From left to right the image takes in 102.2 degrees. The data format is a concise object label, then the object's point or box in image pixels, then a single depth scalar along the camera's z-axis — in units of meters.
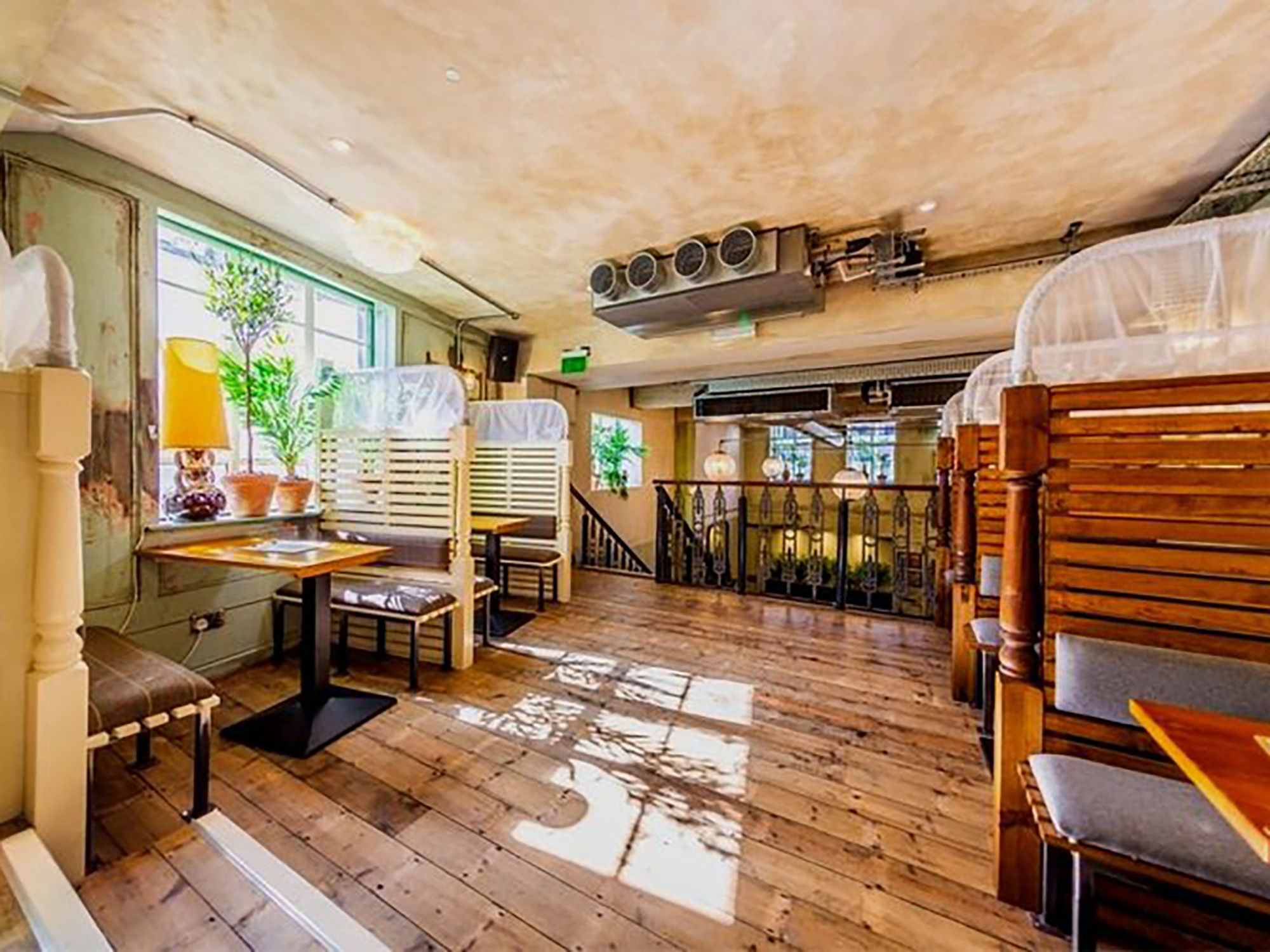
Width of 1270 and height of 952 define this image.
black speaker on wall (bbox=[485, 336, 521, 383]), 5.45
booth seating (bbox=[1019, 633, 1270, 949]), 1.01
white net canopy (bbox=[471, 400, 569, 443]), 4.62
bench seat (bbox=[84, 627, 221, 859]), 1.57
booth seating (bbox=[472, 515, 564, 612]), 4.36
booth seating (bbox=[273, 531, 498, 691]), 2.84
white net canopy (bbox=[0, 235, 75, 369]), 1.47
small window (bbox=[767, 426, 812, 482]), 11.95
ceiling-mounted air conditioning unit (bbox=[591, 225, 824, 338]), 3.18
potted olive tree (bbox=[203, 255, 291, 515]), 3.00
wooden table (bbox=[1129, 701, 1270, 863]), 0.80
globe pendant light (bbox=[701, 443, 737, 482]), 7.26
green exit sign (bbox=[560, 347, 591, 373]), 5.17
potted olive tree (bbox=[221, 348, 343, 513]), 3.12
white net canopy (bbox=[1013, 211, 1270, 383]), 1.33
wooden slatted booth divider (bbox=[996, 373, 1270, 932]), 1.25
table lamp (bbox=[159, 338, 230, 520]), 2.59
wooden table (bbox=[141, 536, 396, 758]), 2.27
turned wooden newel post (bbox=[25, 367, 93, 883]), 1.39
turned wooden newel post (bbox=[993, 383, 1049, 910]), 1.41
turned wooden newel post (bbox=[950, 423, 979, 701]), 2.64
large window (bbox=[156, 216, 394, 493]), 2.97
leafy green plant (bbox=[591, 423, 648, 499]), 7.38
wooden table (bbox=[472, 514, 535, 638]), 3.92
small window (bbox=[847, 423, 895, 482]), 10.95
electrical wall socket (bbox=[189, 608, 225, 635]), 2.86
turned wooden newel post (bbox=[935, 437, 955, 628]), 3.63
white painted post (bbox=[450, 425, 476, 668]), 3.11
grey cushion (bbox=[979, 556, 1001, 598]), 2.59
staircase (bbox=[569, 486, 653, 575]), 6.40
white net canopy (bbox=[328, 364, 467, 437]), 3.10
